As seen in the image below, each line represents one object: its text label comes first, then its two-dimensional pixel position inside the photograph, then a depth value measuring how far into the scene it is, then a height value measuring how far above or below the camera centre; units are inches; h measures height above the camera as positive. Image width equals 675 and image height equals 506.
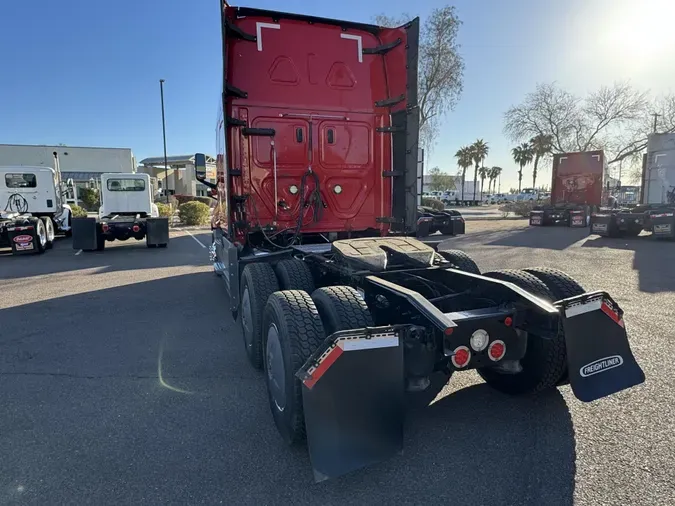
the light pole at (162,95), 1132.9 +254.9
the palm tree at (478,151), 3164.4 +294.0
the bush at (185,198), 1326.8 -10.0
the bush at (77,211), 845.9 -29.8
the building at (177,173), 1951.9 +103.6
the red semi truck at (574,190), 819.4 +4.0
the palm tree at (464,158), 3181.6 +249.4
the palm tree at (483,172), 3642.7 +174.4
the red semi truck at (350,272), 94.8 -26.5
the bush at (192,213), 893.8 -36.0
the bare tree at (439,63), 1039.6 +306.1
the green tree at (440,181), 3476.9 +95.5
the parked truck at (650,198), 609.3 -9.6
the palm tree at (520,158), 3275.1 +255.9
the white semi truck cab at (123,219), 505.4 -27.5
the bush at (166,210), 926.9 -31.4
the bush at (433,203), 1209.4 -27.5
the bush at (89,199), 1358.6 -10.1
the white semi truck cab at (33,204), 495.5 -10.3
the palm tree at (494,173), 4047.7 +178.3
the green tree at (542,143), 1355.8 +151.5
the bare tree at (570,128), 1328.7 +190.6
